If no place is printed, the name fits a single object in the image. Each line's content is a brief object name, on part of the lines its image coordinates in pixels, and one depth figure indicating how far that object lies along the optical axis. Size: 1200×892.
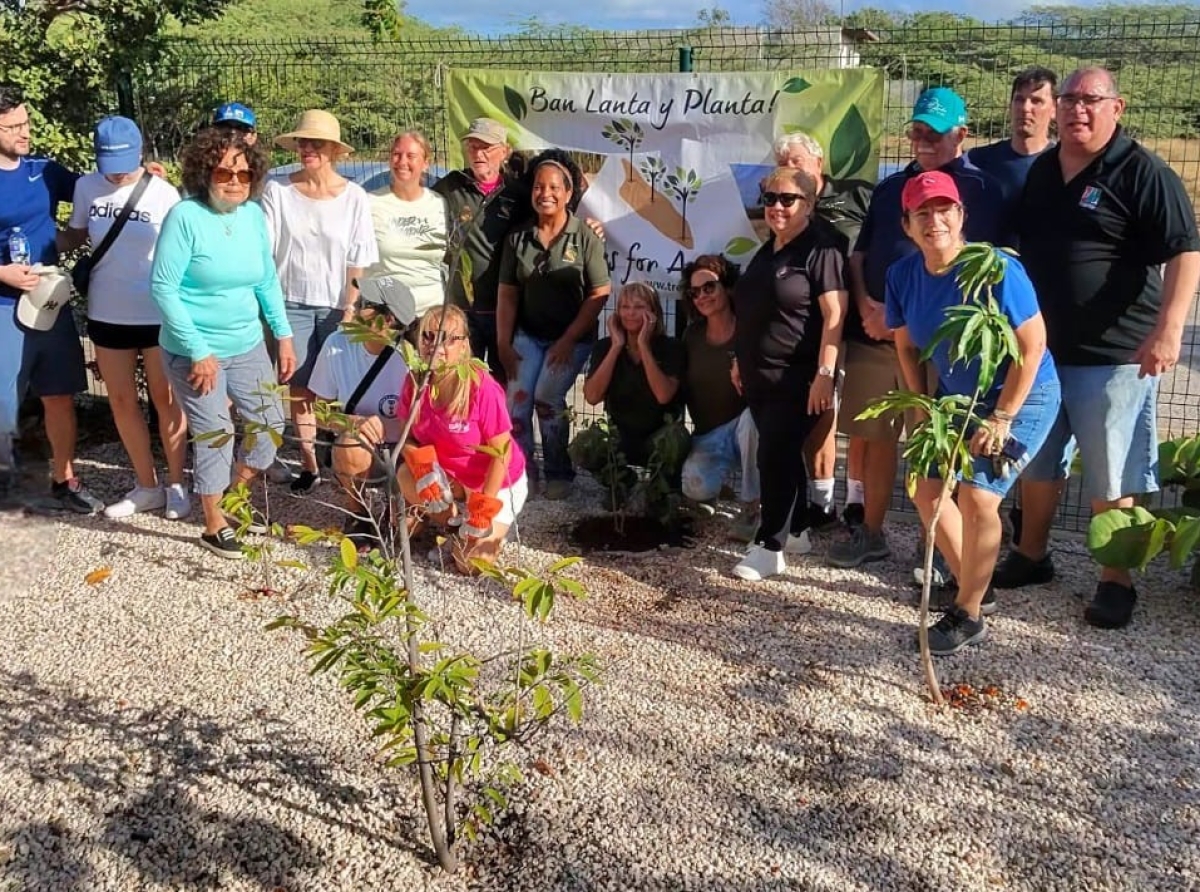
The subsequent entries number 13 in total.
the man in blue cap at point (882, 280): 4.36
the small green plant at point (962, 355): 3.14
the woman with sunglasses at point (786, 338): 4.50
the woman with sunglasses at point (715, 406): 5.17
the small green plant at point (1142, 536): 4.12
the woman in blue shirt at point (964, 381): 3.61
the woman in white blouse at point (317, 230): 5.41
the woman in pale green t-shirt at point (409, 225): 5.62
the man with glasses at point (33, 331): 5.25
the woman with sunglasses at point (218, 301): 4.67
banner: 5.59
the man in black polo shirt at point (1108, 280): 3.94
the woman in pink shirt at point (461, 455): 4.52
